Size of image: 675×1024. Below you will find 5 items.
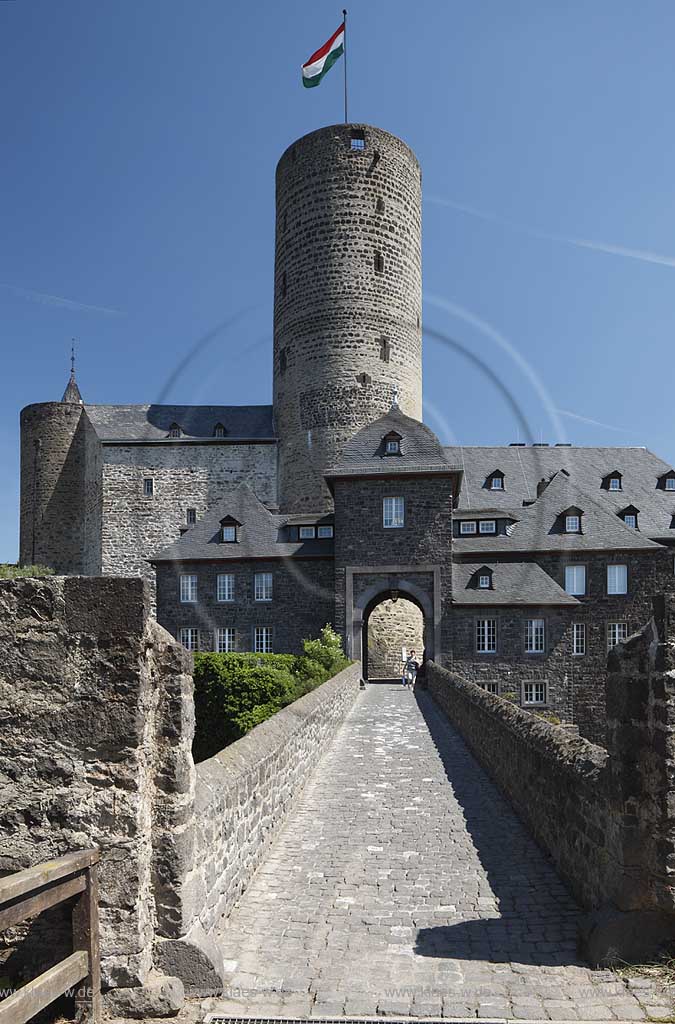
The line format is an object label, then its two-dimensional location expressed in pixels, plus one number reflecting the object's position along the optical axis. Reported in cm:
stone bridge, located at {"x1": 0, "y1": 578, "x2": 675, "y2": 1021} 416
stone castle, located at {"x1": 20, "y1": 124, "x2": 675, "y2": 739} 3000
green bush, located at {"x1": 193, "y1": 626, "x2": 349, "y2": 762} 2048
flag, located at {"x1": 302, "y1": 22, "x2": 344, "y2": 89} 3859
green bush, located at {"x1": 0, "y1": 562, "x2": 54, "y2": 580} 3541
